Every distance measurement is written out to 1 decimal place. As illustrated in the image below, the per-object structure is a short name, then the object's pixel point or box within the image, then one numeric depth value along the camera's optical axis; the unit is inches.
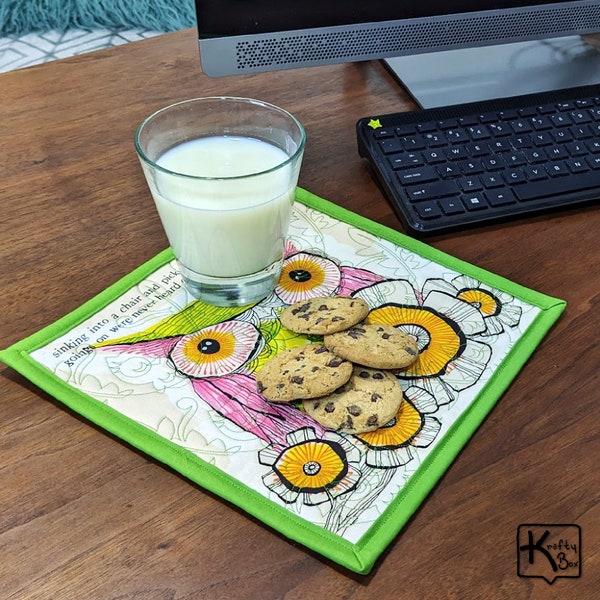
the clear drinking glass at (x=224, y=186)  19.1
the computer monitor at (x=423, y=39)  25.8
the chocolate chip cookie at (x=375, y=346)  17.9
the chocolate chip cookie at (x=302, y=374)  17.3
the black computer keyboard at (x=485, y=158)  24.1
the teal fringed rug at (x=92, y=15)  56.7
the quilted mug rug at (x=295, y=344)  15.9
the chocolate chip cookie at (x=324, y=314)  19.0
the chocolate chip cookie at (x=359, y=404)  17.0
